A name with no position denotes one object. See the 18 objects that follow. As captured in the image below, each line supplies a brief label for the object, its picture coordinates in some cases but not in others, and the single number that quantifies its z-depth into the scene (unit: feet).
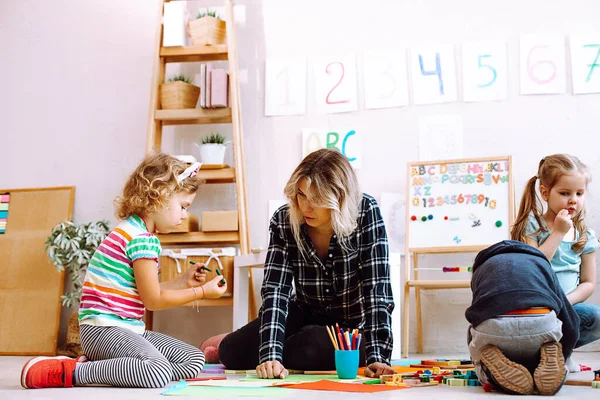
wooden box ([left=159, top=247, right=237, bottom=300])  10.45
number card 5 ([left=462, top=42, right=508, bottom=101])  10.84
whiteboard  10.00
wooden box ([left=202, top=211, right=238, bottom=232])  10.60
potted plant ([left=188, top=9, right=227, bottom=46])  11.12
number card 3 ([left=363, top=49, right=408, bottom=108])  11.14
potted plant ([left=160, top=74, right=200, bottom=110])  11.11
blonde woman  6.03
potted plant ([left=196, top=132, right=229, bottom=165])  10.92
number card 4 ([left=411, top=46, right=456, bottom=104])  11.00
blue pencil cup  5.71
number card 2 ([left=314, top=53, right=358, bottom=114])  11.32
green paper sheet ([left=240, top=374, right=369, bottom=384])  5.65
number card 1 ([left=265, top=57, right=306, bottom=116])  11.46
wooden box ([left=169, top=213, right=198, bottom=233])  10.66
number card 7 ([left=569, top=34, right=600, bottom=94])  10.55
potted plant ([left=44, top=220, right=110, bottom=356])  10.94
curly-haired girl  5.65
